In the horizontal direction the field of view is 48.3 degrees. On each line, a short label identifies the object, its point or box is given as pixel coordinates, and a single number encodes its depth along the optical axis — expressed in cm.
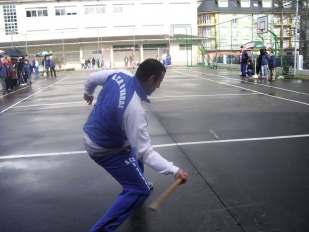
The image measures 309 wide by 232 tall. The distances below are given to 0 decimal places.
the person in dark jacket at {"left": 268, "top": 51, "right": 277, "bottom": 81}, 1816
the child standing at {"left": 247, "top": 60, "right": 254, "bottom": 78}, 2147
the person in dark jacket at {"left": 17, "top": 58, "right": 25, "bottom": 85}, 2243
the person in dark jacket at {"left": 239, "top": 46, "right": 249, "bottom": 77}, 2136
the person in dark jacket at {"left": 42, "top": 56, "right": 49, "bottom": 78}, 3028
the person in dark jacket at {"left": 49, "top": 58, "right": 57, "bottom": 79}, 2994
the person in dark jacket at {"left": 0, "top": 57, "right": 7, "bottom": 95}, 1762
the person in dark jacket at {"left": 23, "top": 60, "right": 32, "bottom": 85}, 2333
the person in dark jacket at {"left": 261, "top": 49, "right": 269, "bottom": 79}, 1876
